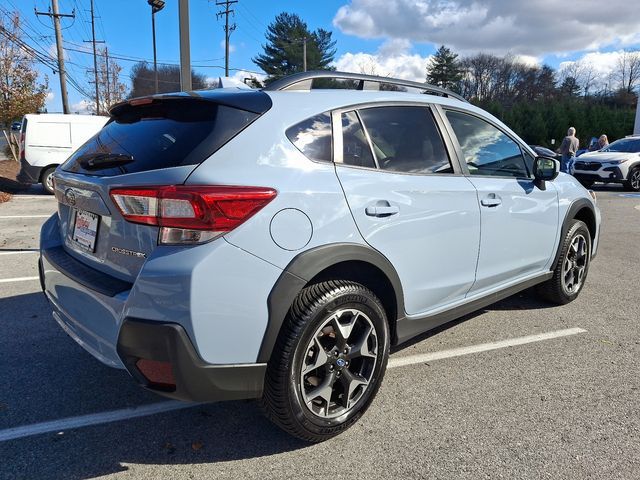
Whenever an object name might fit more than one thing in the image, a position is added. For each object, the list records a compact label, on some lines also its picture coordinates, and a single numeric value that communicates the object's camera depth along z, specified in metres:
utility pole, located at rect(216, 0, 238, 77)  45.50
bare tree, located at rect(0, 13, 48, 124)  16.66
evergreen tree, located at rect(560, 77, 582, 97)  72.75
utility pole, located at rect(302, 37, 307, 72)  42.55
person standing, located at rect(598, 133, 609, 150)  17.28
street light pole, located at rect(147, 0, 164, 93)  11.04
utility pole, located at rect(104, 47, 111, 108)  47.68
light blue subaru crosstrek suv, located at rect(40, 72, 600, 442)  2.09
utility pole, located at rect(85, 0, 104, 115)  47.42
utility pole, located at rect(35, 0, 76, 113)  25.11
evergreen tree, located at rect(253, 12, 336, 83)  50.28
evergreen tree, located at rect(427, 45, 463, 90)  64.44
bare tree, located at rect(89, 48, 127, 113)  48.38
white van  12.45
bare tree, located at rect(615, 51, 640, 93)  73.88
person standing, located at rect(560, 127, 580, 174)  15.66
